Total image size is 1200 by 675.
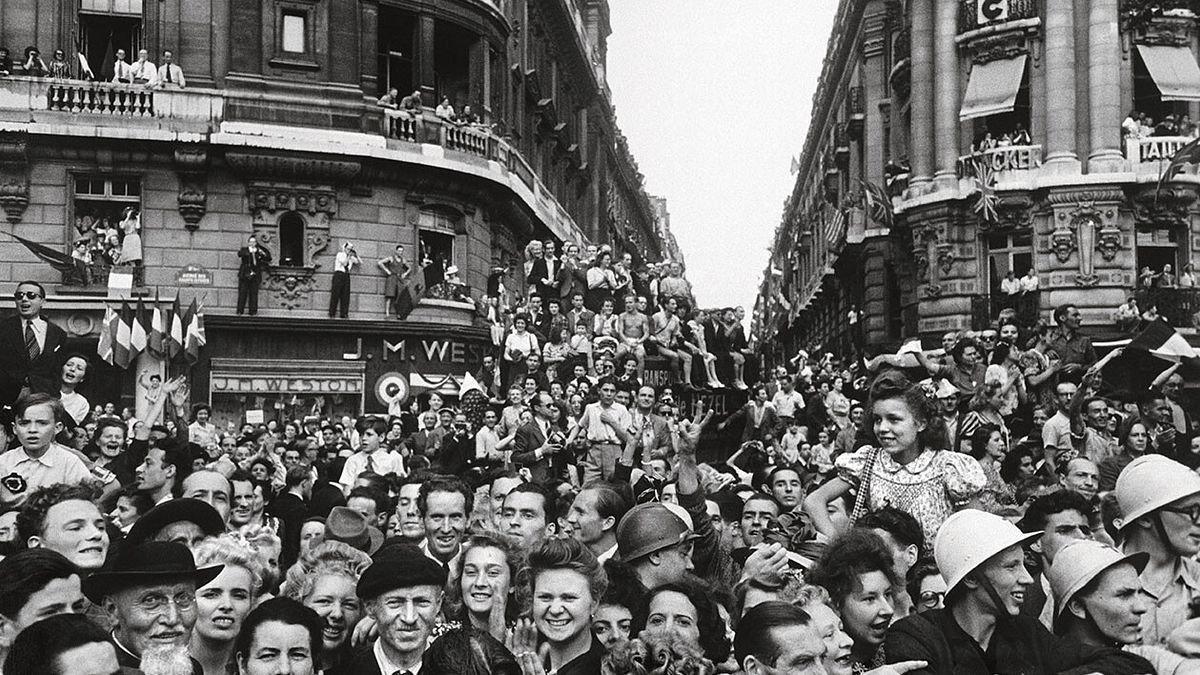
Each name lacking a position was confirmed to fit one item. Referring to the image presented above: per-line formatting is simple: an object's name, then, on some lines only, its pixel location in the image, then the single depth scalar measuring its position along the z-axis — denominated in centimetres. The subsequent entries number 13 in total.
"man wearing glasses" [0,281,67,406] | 833
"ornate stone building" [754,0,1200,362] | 2706
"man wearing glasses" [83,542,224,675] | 517
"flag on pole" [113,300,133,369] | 2030
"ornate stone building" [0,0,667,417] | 2269
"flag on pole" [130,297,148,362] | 2053
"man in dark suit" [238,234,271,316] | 2316
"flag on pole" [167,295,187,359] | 2103
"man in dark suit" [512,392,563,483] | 1263
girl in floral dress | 625
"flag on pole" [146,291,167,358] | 2097
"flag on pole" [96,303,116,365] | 2028
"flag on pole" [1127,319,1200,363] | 1448
